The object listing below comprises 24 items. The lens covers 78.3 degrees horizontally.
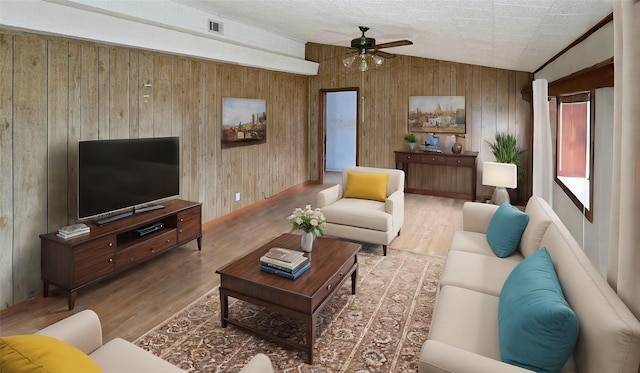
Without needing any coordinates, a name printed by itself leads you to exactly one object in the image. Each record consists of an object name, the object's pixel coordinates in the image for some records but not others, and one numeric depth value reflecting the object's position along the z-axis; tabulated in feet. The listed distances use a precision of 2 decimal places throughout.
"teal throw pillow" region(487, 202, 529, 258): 9.88
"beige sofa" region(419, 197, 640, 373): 4.57
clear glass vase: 10.48
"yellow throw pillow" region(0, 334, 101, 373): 3.92
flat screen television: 11.29
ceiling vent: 16.17
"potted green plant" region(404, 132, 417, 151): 24.41
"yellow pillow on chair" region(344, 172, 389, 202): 15.87
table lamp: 17.60
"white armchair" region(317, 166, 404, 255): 14.01
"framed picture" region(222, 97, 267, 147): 18.60
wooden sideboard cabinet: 22.74
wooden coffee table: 8.22
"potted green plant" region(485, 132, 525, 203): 21.04
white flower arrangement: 10.19
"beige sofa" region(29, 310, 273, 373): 5.68
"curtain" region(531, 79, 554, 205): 12.21
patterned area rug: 8.05
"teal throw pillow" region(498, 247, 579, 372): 5.04
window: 10.39
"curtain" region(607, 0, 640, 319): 4.74
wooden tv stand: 10.29
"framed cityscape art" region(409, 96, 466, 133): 23.55
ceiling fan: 14.61
